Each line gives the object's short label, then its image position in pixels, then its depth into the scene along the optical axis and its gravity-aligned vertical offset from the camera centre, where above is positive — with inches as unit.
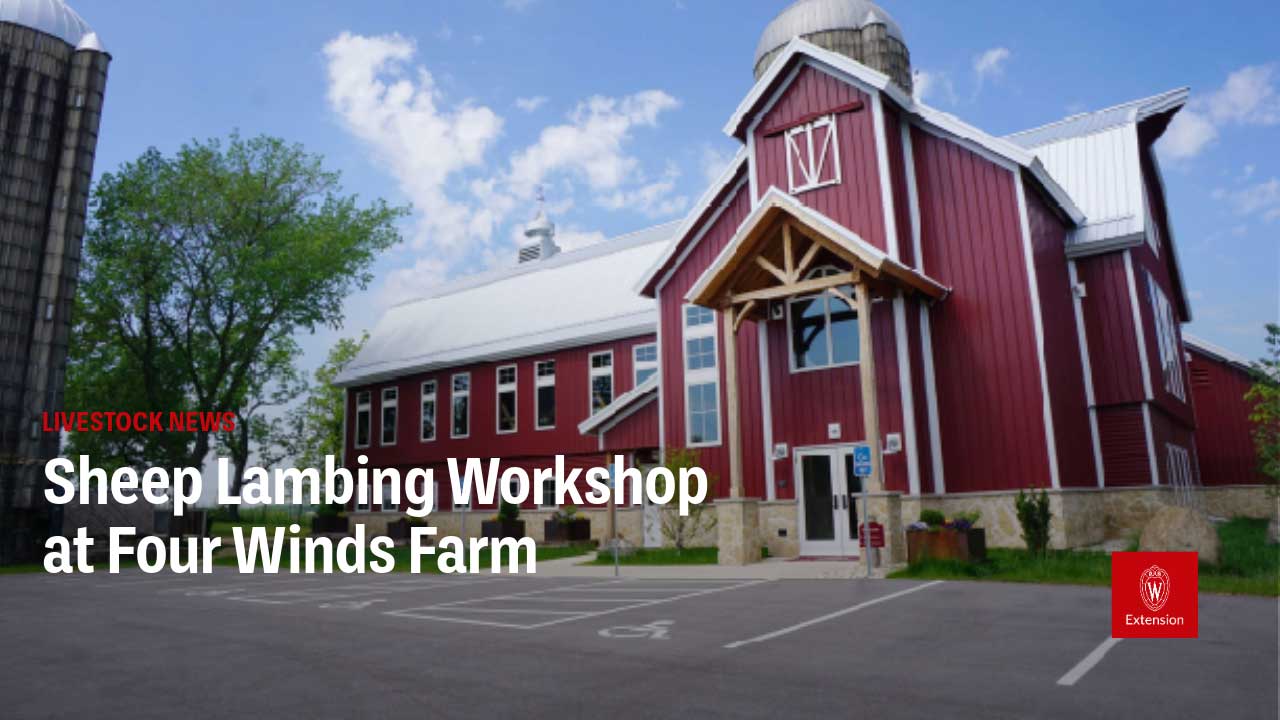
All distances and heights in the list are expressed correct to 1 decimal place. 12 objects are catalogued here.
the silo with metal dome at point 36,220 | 1076.5 +395.6
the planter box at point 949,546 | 582.9 -43.6
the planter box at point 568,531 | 980.6 -39.6
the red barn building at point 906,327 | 680.4 +141.8
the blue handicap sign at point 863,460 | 559.2 +17.8
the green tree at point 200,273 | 1243.2 +354.9
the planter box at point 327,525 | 1245.1 -28.7
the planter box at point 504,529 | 1041.5 -37.7
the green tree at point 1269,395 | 598.9 +55.6
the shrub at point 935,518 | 603.2 -24.5
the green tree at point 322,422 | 1946.4 +196.5
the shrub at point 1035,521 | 584.4 -28.4
